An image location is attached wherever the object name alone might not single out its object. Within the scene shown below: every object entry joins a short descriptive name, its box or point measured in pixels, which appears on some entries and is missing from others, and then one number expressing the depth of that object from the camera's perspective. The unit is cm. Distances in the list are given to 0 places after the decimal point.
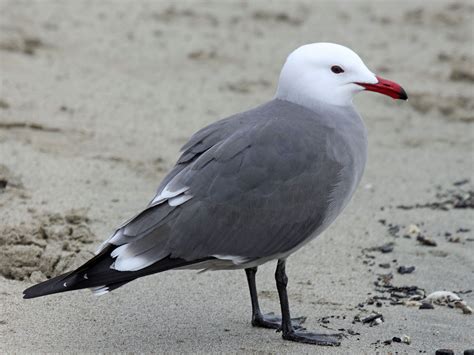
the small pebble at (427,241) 1041
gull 751
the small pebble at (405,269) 966
